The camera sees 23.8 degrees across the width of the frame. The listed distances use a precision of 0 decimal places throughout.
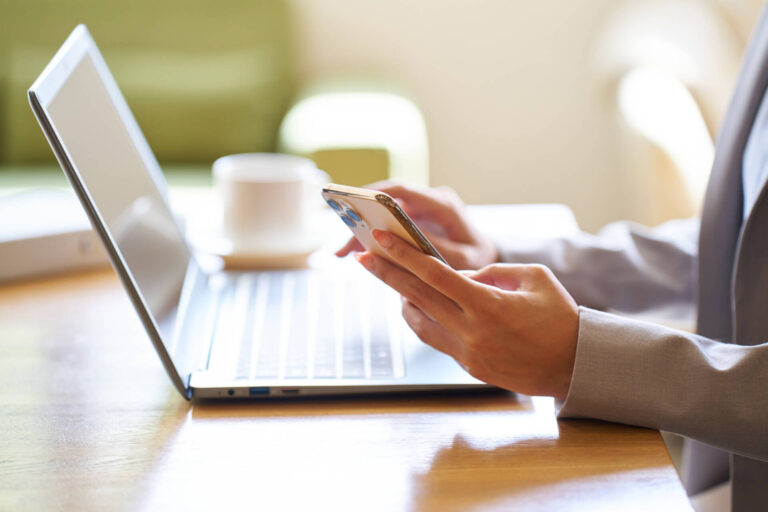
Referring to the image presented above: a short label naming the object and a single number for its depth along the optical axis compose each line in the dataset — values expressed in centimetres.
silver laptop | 124
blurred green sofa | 288
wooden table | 115
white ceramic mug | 150
